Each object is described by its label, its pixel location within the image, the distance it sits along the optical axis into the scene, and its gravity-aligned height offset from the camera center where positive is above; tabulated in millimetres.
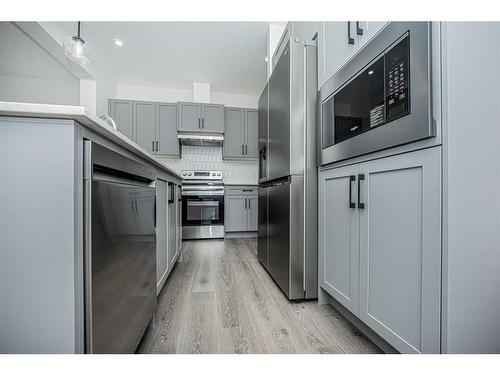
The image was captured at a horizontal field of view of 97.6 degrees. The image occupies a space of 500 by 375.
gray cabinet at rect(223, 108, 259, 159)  3867 +957
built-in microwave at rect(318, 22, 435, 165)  738 +400
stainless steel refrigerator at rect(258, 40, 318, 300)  1459 +91
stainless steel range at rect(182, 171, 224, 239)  3414 -346
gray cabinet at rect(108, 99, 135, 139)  3564 +1192
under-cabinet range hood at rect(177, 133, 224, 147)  3672 +815
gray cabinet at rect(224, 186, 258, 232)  3637 -365
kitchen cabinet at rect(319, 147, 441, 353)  711 -237
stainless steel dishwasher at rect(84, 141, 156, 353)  565 -207
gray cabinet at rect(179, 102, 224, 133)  3676 +1184
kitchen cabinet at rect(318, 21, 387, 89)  1024 +774
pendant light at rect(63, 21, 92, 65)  1997 +1281
